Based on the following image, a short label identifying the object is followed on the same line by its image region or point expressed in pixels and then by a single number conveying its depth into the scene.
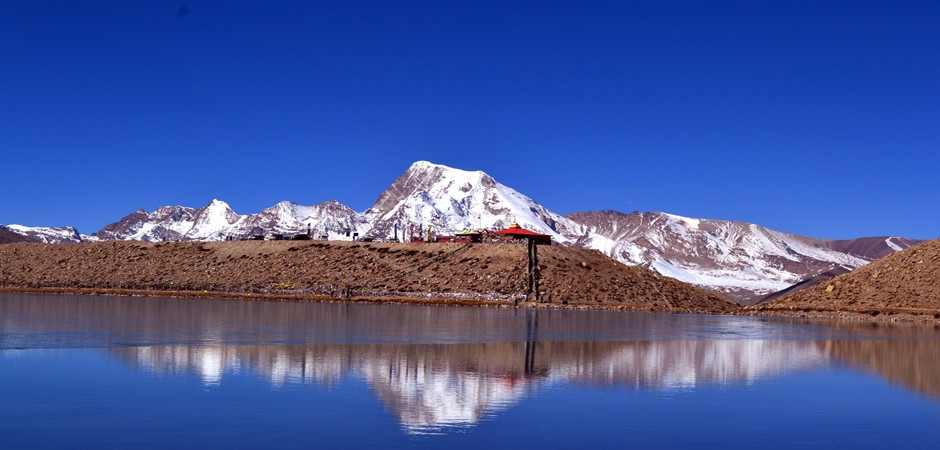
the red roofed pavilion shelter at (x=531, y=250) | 107.12
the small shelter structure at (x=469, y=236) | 138.25
